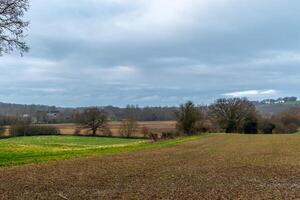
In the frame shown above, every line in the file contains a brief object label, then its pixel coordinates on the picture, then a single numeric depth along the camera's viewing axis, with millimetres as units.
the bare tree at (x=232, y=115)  118438
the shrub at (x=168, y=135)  79781
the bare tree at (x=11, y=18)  26672
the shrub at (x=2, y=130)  105825
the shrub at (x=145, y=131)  101338
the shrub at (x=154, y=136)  74188
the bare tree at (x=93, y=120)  115875
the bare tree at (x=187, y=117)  93062
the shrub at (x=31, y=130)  108625
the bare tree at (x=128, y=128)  109438
